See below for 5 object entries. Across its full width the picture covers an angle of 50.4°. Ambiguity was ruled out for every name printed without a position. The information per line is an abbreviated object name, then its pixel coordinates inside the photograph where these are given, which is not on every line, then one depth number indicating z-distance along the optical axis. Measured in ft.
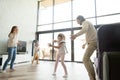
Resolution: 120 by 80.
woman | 11.52
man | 6.66
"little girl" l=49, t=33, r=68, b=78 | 9.31
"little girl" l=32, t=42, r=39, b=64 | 19.14
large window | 19.10
